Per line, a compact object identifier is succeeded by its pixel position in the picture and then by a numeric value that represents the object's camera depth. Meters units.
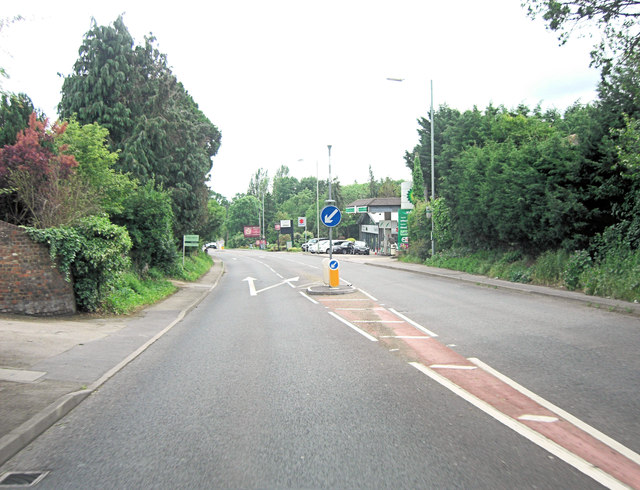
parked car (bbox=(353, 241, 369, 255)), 57.62
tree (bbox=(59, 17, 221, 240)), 21.62
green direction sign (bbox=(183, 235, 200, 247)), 26.41
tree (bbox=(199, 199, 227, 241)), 36.44
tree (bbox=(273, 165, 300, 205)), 136.00
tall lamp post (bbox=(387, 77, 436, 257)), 29.09
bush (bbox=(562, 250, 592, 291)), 16.66
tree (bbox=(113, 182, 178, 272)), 17.28
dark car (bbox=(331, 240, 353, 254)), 57.73
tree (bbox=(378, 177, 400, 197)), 98.06
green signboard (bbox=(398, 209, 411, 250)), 39.26
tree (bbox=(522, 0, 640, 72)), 12.28
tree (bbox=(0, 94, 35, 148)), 15.48
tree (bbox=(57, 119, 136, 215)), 16.03
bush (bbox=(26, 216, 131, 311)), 10.95
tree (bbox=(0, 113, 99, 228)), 12.53
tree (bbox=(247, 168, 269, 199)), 133.88
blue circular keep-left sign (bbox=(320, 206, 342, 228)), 18.28
